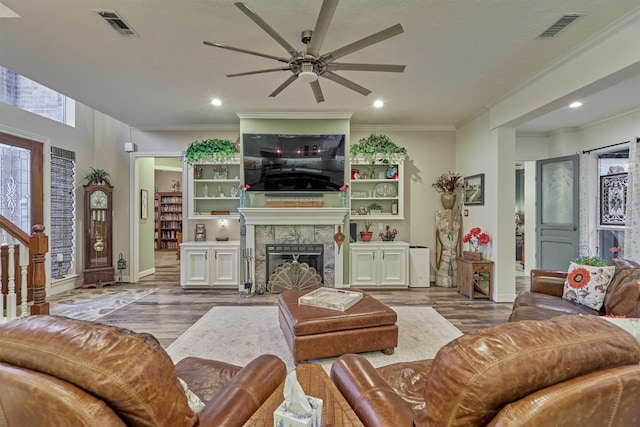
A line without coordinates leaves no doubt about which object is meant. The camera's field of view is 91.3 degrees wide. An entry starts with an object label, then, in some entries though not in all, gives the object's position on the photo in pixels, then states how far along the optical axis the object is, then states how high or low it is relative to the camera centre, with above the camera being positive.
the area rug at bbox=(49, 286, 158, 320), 3.94 -1.23
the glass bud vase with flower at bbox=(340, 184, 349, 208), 5.06 +0.25
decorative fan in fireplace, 4.93 -1.01
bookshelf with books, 10.25 -0.12
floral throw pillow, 2.67 -0.62
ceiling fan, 1.98 +1.23
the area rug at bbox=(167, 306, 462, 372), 2.76 -1.24
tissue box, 0.97 -0.64
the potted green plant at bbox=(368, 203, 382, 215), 5.52 +0.07
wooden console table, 4.55 -0.96
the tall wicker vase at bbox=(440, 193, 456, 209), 5.41 +0.26
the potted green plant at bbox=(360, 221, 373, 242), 5.35 -0.34
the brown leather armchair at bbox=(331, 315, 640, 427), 0.80 -0.44
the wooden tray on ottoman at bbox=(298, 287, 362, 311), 2.75 -0.78
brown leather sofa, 2.33 -0.73
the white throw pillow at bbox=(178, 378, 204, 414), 1.13 -0.69
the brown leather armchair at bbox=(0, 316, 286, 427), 0.80 -0.43
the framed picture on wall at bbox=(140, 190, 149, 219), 6.28 +0.21
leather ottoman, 2.53 -0.98
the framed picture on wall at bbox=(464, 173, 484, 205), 4.83 +0.39
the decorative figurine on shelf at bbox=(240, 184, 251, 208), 5.03 +0.26
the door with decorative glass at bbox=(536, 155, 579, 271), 5.33 +0.03
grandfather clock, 5.20 -0.34
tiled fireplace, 4.95 -0.32
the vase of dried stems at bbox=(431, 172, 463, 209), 5.41 +0.46
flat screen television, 4.97 +0.84
